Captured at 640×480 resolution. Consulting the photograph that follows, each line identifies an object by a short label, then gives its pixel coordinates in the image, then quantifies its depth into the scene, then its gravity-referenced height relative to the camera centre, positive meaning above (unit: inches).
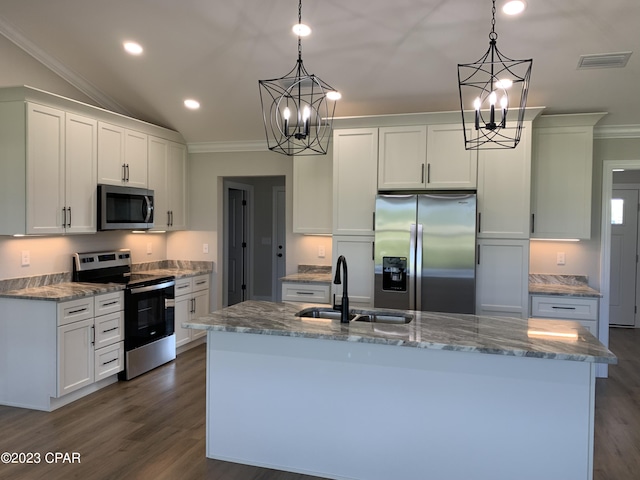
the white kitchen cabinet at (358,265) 181.6 -11.3
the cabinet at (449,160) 171.3 +26.6
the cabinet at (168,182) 206.5 +22.3
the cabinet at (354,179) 180.9 +20.5
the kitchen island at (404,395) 93.5 -33.5
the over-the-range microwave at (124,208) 174.1 +9.2
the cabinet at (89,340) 146.5 -34.8
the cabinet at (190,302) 204.4 -30.4
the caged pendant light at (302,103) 170.2 +51.1
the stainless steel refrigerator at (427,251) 166.1 -5.3
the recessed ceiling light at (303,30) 140.5 +59.4
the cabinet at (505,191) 167.3 +15.5
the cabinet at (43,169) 147.0 +19.5
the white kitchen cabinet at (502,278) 168.2 -14.5
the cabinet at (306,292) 190.9 -22.9
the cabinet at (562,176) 173.8 +21.7
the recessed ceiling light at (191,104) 193.4 +51.7
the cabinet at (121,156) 176.7 +29.0
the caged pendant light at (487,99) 153.3 +48.4
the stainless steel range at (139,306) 173.6 -27.8
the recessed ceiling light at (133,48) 159.8 +61.0
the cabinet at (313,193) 197.6 +16.6
